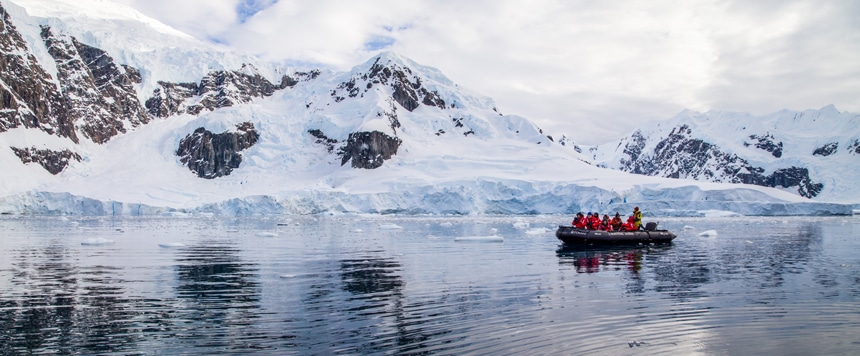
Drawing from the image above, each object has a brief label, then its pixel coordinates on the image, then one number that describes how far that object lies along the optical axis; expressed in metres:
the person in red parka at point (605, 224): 31.27
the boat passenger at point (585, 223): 30.84
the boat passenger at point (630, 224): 31.65
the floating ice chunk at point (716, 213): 80.11
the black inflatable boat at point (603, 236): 29.47
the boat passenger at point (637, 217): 31.84
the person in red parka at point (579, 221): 30.85
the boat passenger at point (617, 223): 31.44
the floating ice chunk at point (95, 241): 28.58
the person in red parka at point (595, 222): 30.83
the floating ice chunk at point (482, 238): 31.34
